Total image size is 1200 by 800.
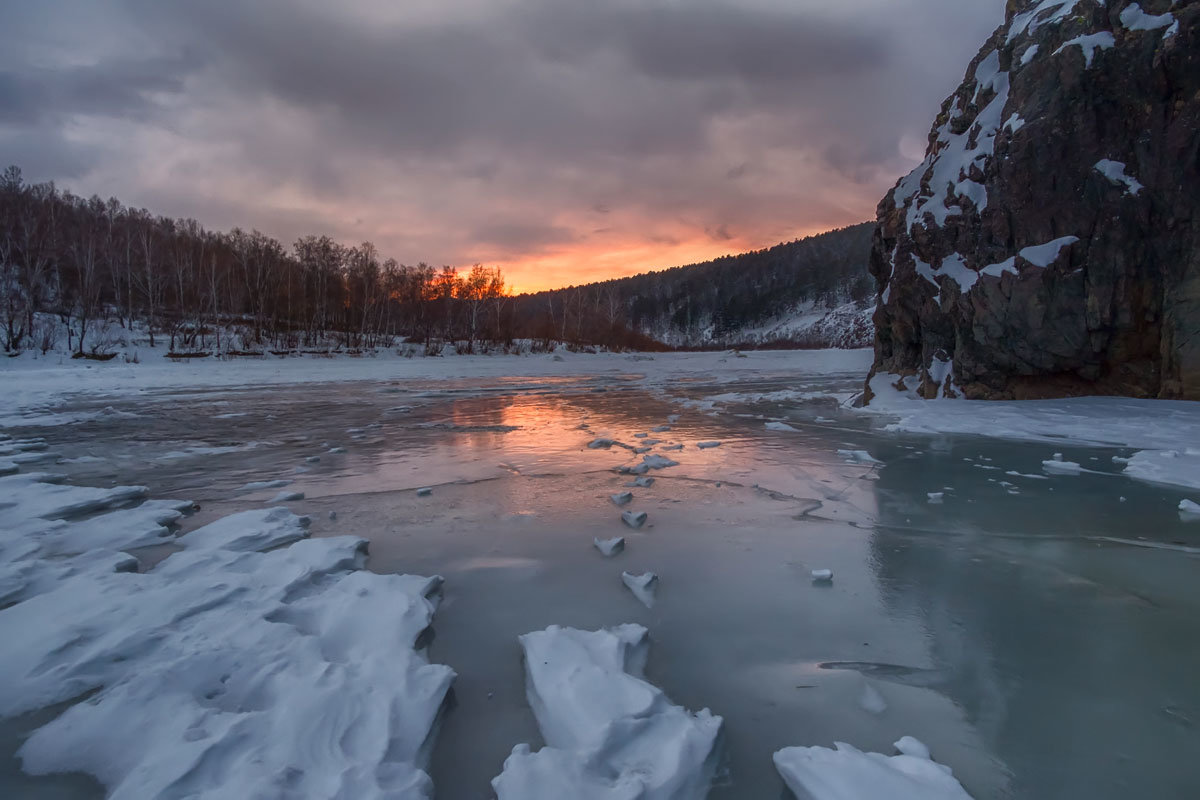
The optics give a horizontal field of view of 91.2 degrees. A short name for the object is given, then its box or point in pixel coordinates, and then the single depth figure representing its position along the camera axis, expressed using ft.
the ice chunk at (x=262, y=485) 16.25
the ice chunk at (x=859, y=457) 20.25
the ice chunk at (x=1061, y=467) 18.15
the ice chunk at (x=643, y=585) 9.58
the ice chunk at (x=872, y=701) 6.59
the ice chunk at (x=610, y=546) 11.46
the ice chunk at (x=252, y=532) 11.57
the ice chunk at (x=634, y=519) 13.12
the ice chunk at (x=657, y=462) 19.33
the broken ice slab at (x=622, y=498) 14.90
